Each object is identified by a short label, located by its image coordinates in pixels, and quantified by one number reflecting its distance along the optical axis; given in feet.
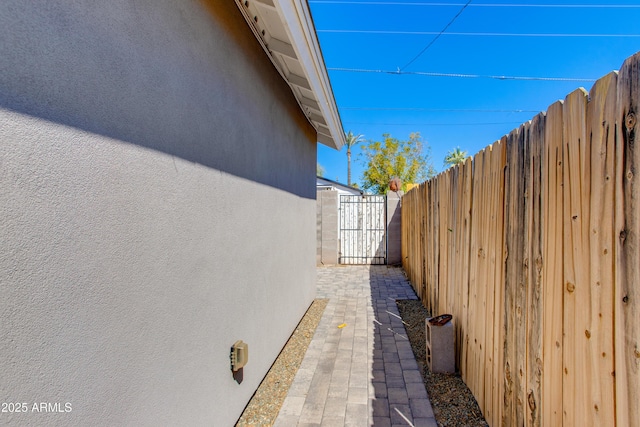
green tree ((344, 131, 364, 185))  107.76
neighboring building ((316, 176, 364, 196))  61.00
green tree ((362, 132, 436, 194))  72.18
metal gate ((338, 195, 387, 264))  30.81
